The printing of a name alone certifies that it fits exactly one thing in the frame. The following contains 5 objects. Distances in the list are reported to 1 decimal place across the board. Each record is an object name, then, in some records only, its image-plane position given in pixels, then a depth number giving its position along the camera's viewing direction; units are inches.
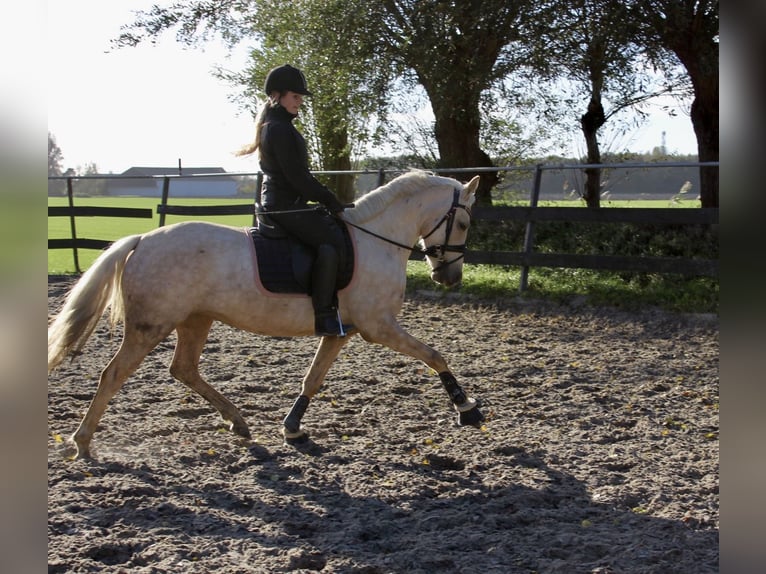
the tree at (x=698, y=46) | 446.3
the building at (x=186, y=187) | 1712.8
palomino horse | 206.0
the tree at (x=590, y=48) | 476.1
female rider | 209.2
